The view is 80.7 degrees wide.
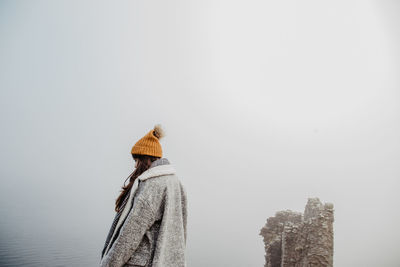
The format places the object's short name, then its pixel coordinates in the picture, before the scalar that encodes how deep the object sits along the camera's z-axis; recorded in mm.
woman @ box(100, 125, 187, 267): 2369
